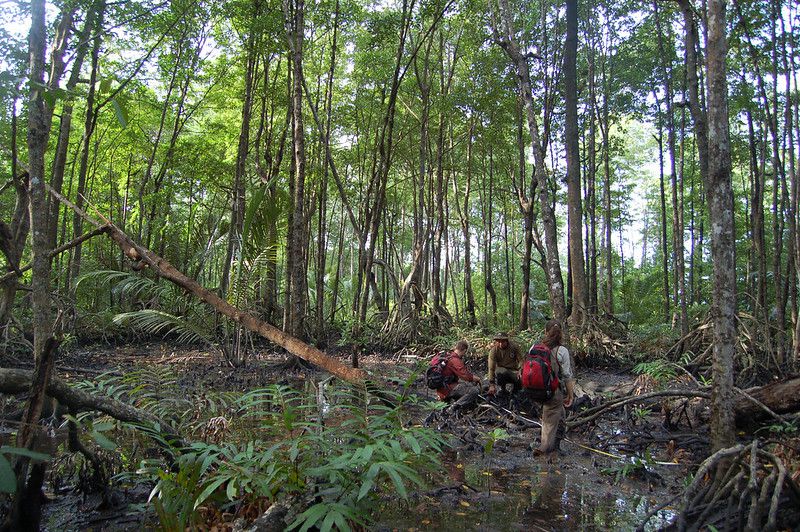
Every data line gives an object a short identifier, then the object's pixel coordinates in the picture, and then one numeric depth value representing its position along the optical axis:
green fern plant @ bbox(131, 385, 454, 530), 2.63
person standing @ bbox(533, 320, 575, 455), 5.65
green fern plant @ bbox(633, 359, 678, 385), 7.17
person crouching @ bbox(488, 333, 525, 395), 7.34
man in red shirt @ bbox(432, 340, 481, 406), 7.24
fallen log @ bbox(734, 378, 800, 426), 4.91
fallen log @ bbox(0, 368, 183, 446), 2.89
